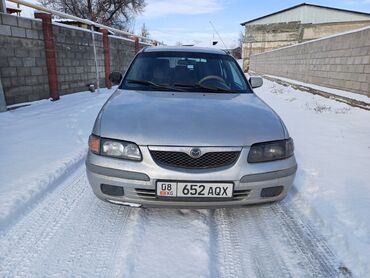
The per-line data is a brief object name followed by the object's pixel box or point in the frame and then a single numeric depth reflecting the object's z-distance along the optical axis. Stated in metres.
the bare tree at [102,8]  30.52
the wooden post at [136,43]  17.08
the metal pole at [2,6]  6.29
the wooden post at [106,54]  12.34
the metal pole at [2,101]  6.09
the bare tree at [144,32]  44.54
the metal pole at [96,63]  10.58
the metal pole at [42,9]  6.44
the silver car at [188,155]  2.09
